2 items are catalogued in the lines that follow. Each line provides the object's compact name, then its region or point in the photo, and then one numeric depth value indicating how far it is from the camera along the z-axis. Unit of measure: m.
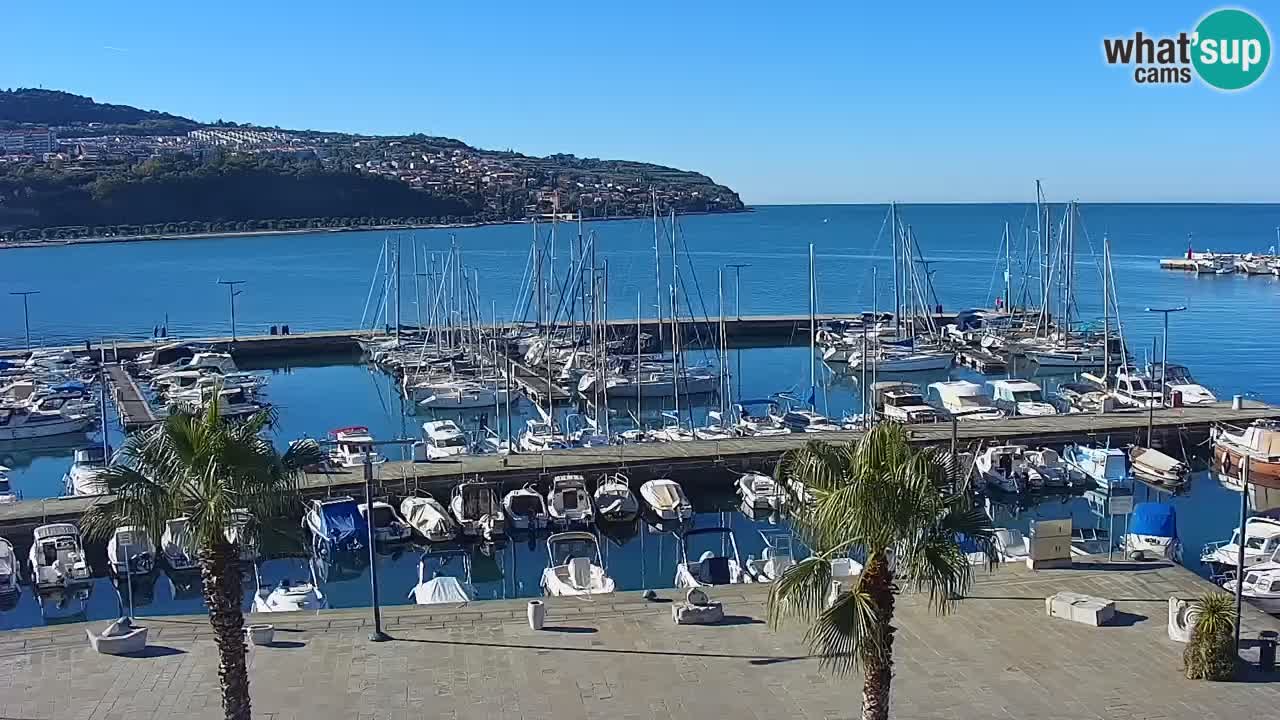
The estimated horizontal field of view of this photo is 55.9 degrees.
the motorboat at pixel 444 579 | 22.98
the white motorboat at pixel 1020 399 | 42.16
